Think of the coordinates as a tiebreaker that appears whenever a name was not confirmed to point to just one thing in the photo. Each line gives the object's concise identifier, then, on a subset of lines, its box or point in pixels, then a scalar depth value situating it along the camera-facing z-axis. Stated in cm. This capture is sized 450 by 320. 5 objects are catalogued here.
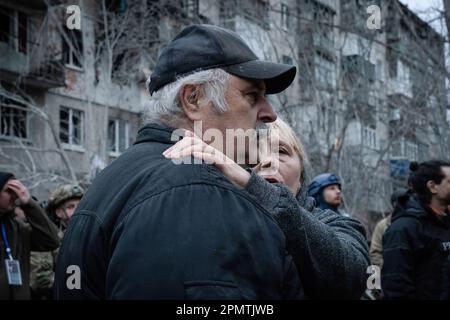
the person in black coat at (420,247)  466
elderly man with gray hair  138
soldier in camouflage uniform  549
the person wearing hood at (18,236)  498
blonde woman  163
